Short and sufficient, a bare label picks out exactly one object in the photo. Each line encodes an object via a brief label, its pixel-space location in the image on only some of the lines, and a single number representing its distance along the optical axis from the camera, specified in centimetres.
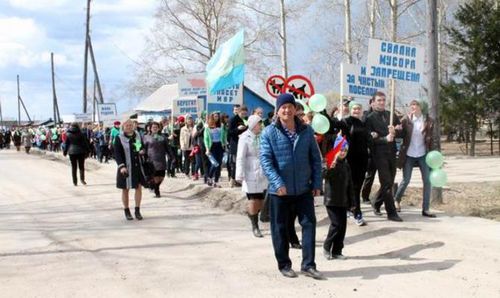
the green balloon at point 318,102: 723
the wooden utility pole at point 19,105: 8495
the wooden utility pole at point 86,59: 3898
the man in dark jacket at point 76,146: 1545
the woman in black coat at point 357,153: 824
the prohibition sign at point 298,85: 1074
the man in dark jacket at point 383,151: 843
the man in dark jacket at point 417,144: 893
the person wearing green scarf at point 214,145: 1368
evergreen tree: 2577
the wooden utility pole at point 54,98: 5689
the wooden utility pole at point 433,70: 1008
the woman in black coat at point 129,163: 962
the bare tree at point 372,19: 3084
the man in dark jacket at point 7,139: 5325
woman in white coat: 768
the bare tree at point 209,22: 3938
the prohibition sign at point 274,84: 1139
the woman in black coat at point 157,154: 1298
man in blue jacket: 576
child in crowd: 641
